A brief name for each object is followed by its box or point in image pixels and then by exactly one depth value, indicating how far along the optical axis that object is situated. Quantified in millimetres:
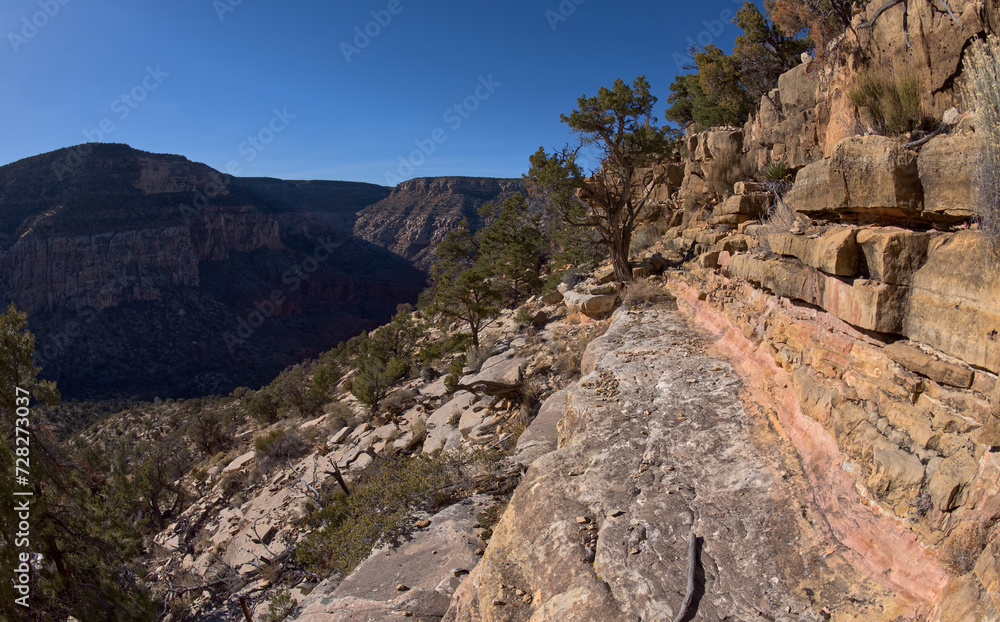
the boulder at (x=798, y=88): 9086
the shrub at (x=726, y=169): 11812
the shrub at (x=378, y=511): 5887
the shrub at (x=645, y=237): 14320
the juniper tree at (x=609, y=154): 11156
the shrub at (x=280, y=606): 6070
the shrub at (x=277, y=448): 15844
